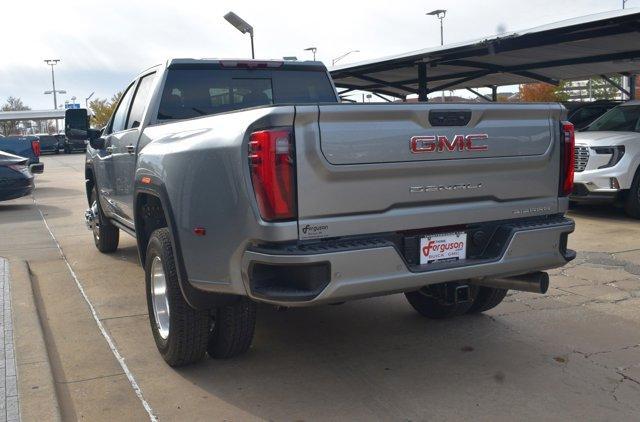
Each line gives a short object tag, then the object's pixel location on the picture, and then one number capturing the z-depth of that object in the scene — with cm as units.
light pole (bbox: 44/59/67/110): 8232
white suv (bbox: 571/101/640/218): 966
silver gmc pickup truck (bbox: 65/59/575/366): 328
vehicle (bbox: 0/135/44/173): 1877
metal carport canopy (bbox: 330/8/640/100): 1048
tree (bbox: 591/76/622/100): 3772
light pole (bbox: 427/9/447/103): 3250
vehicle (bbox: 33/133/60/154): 4912
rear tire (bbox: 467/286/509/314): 512
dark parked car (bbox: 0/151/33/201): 1312
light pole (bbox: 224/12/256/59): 1406
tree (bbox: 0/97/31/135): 8525
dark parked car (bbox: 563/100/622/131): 1277
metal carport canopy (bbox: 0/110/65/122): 6806
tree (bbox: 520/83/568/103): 3591
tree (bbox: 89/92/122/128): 8356
